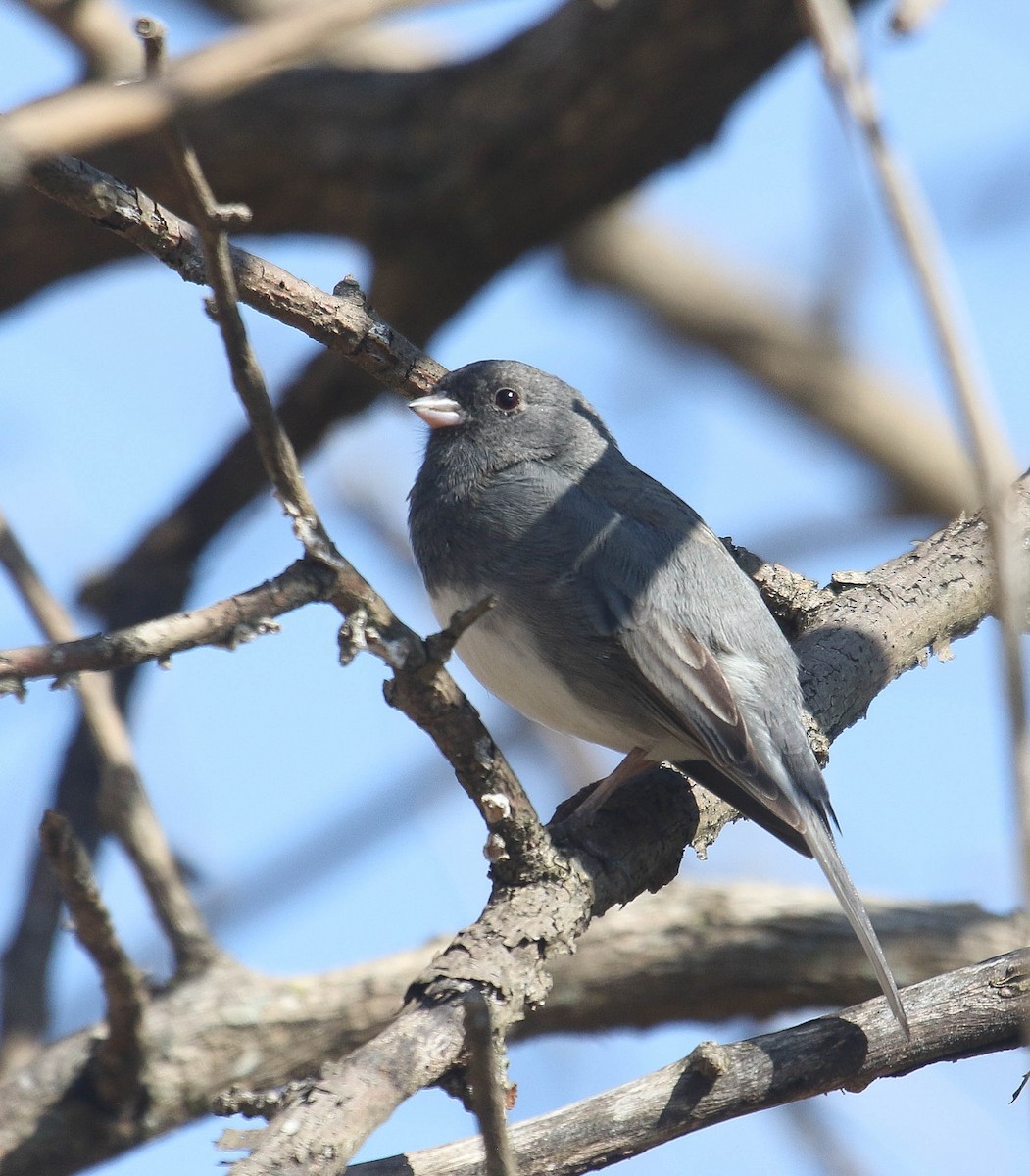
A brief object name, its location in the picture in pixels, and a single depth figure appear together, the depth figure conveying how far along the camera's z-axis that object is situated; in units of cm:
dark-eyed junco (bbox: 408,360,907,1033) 540
